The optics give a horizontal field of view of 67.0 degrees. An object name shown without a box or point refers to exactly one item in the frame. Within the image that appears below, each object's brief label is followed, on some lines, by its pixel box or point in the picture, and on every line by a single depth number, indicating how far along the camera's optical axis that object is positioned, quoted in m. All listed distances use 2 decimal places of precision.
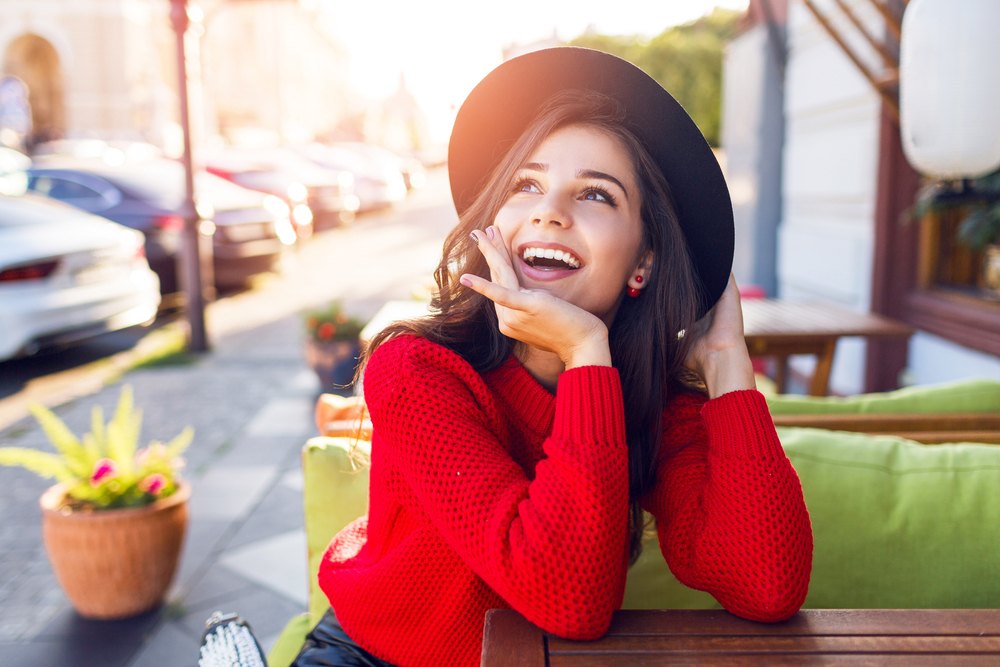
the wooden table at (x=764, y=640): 1.09
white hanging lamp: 2.00
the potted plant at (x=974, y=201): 2.97
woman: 1.20
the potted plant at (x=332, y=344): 5.27
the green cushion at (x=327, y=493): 1.83
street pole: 5.99
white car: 5.22
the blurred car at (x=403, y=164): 21.69
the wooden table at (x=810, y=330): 3.38
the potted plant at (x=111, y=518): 2.57
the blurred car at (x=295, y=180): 10.70
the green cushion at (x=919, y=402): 2.09
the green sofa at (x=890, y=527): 1.67
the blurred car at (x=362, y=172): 17.41
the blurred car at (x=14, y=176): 7.65
